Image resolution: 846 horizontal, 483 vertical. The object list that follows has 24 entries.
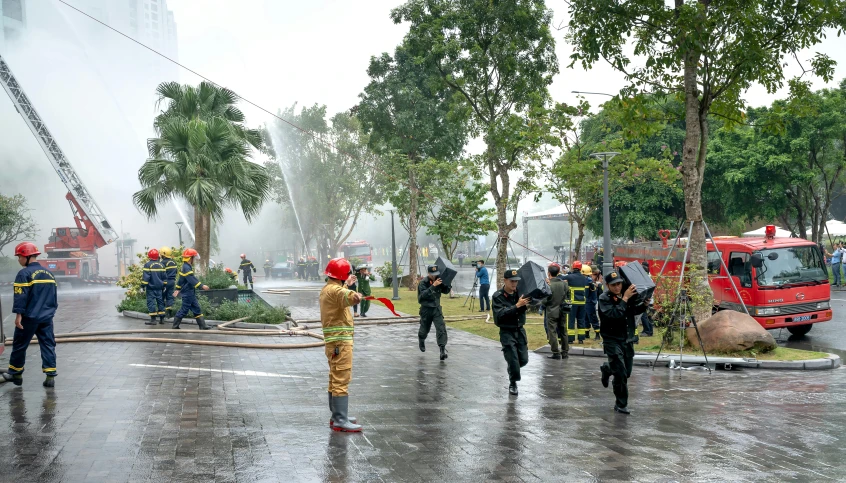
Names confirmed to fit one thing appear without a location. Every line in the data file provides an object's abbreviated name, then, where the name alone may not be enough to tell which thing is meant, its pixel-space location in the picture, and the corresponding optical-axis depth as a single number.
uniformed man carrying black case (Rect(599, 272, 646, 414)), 7.98
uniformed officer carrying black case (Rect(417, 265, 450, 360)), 12.27
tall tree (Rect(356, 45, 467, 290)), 29.78
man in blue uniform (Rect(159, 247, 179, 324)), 16.97
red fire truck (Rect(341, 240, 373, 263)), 69.69
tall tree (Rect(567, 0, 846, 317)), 12.59
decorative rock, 12.30
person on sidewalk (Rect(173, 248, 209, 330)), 15.42
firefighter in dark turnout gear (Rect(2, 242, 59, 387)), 8.93
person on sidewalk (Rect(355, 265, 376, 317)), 19.42
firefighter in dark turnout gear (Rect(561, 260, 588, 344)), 13.88
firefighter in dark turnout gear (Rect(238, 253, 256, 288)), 33.70
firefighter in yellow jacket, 6.93
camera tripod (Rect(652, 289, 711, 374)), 12.51
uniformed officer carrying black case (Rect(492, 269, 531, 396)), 9.09
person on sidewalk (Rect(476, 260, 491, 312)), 20.91
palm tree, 21.70
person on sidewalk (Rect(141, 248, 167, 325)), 16.64
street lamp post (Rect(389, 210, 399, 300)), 25.92
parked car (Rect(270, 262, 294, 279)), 57.06
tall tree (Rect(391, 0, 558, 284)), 21.59
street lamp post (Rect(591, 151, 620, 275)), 16.03
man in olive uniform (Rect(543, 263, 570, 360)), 12.63
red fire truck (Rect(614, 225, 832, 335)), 15.02
